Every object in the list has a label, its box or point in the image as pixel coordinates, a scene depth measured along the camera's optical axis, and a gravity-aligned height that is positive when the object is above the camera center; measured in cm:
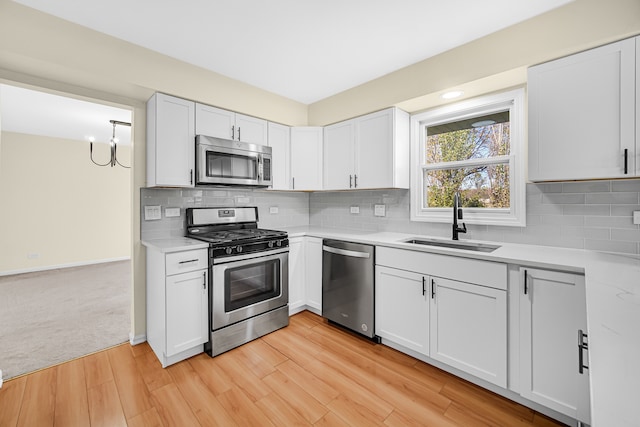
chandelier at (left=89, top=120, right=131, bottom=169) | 418 +114
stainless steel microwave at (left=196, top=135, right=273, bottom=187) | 257 +49
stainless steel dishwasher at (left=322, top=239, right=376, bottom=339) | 254 -71
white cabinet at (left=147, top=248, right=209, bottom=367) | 217 -75
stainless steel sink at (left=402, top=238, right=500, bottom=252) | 230 -29
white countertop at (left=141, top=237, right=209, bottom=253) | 216 -27
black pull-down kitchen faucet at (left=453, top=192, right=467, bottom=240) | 243 -3
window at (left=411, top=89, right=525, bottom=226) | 232 +48
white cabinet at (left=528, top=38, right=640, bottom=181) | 161 +61
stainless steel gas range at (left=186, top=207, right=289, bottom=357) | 237 -62
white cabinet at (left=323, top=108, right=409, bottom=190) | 277 +65
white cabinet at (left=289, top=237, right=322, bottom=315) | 302 -69
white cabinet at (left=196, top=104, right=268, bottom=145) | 264 +90
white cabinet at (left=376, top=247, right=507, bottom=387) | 184 -73
